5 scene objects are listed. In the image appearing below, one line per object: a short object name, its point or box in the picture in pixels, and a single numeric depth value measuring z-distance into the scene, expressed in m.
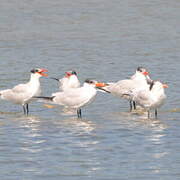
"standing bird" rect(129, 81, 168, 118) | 16.83
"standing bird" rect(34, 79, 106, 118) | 16.91
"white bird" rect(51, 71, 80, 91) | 19.24
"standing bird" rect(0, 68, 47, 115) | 17.64
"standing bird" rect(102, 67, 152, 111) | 18.62
